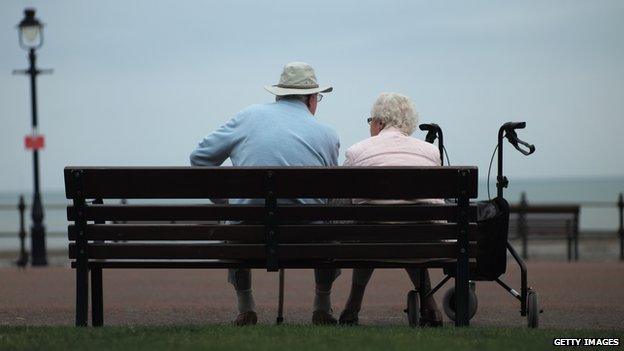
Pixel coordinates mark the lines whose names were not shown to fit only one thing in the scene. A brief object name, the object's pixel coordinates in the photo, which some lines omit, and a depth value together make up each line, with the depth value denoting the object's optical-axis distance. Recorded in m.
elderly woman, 18.67
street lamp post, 50.41
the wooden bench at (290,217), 16.97
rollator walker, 18.00
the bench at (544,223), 51.27
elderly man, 18.39
